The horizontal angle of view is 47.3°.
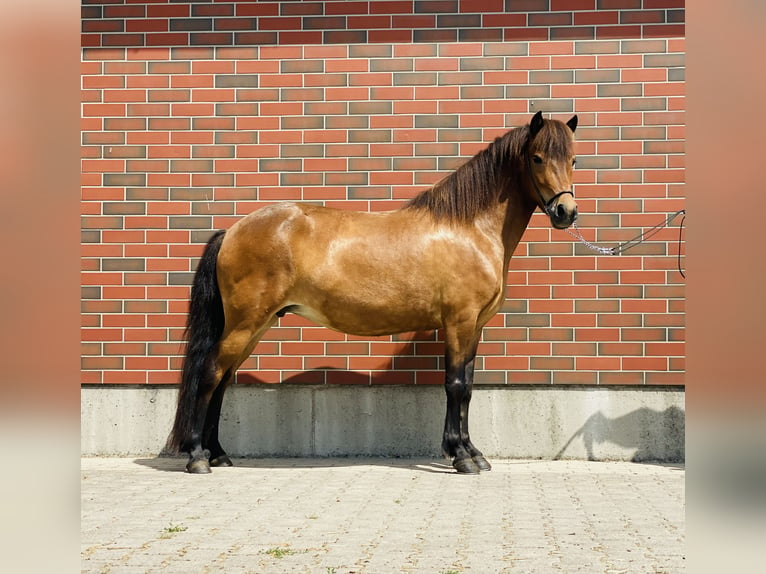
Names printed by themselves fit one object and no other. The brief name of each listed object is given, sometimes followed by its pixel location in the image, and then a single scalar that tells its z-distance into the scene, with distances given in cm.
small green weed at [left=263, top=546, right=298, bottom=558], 348
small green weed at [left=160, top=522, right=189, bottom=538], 385
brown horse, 580
